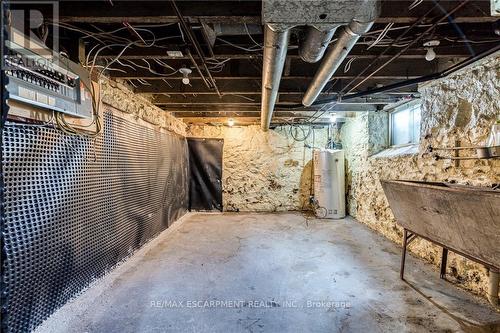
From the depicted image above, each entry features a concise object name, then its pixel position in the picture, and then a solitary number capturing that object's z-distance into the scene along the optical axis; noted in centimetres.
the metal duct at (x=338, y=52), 129
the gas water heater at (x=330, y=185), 490
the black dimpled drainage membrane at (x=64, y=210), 146
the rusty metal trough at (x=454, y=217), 140
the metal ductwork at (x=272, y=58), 137
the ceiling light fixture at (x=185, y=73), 230
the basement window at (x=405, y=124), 338
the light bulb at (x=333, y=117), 464
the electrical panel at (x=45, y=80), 127
